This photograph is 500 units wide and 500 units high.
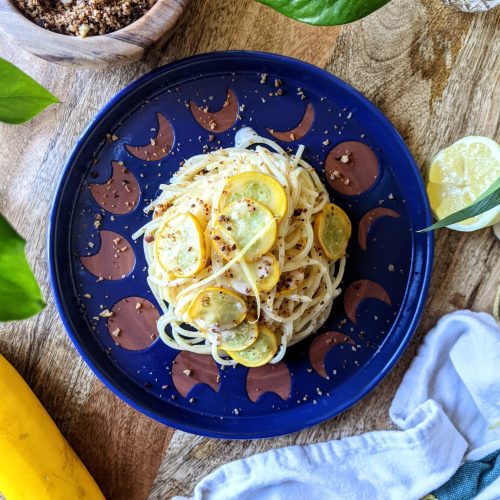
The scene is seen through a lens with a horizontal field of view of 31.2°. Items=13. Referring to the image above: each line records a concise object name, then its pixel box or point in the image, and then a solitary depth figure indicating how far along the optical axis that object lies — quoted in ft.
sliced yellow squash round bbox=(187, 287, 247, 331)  1.80
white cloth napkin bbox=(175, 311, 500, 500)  2.03
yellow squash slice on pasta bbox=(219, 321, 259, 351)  1.85
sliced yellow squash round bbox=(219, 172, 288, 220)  1.78
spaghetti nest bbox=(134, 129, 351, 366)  1.77
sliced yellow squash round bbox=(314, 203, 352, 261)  1.87
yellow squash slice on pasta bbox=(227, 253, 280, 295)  1.79
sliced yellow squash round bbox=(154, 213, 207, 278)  1.78
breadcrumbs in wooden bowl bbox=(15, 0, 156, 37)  1.79
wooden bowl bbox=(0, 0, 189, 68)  1.75
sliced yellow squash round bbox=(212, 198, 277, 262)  1.76
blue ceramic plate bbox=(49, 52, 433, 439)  1.96
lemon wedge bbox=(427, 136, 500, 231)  1.93
